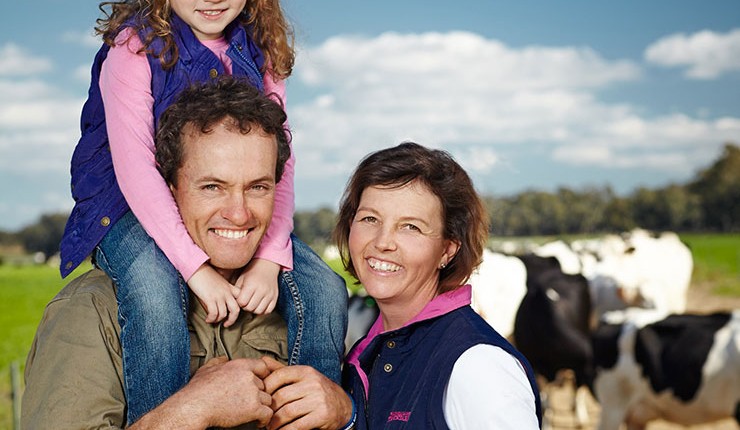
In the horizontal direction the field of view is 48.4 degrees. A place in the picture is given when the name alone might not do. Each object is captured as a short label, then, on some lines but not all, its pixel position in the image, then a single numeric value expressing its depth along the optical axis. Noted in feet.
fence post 27.12
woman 7.58
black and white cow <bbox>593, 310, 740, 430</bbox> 26.55
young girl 7.84
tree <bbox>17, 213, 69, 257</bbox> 106.31
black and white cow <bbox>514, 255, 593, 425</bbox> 34.09
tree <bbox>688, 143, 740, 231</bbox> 187.42
